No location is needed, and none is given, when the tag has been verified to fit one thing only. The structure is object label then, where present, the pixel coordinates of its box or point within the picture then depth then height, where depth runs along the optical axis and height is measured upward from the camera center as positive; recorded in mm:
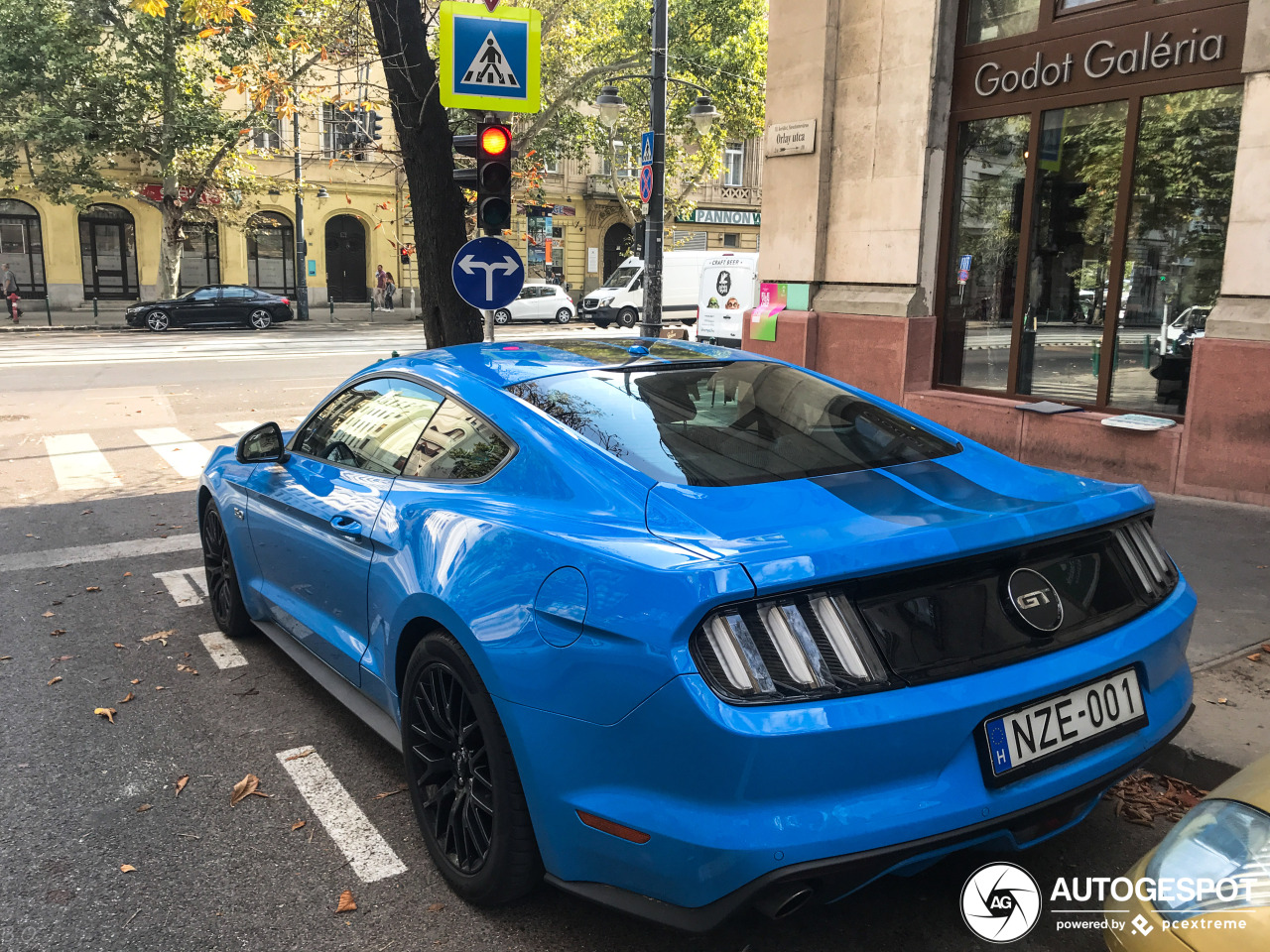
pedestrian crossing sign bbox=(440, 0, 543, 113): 7758 +1707
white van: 34281 -311
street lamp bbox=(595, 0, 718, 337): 13898 +1200
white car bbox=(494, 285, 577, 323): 37094 -812
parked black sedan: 29828 -996
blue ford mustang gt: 2109 -803
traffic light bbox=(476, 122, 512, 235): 8156 +851
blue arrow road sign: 8117 +73
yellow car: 1711 -1029
